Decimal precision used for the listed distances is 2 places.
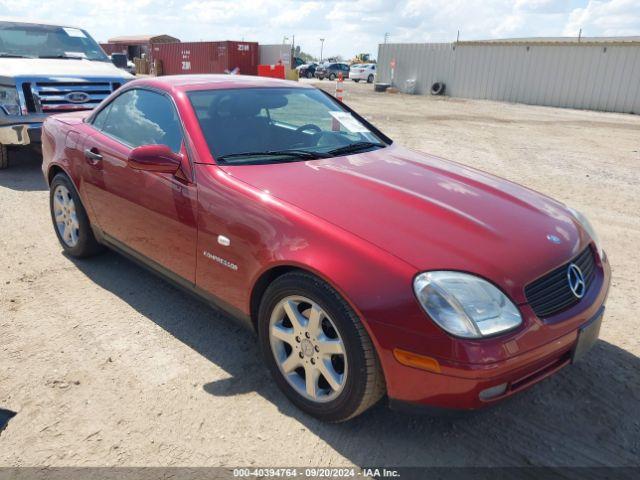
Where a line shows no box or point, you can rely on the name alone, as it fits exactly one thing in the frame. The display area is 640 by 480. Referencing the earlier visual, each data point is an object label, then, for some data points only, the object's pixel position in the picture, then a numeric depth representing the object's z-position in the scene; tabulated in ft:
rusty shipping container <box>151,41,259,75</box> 93.81
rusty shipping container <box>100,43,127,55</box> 145.91
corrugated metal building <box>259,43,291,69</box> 94.48
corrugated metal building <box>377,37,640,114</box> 68.74
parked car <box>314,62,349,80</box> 135.64
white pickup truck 22.24
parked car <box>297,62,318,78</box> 143.13
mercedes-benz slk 7.02
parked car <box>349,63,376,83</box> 124.26
